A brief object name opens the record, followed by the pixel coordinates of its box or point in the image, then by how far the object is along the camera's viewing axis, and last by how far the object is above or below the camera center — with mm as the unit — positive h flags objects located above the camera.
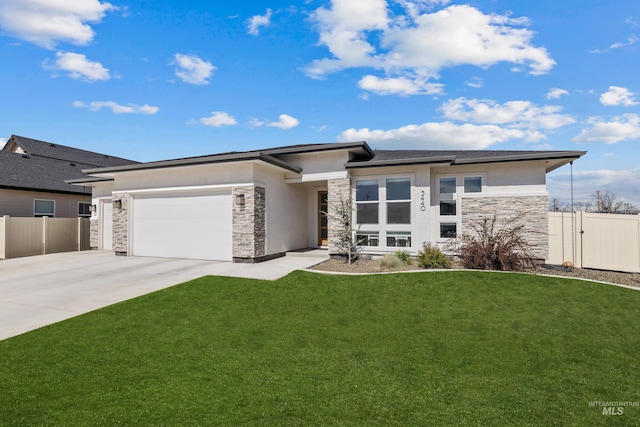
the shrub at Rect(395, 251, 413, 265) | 11545 -1502
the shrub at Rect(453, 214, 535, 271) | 9805 -1178
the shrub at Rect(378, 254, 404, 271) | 10648 -1613
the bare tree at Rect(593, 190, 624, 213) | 27498 +1258
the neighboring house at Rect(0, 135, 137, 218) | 17359 +2122
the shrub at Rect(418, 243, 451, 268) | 10562 -1456
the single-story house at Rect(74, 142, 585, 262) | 11891 +811
